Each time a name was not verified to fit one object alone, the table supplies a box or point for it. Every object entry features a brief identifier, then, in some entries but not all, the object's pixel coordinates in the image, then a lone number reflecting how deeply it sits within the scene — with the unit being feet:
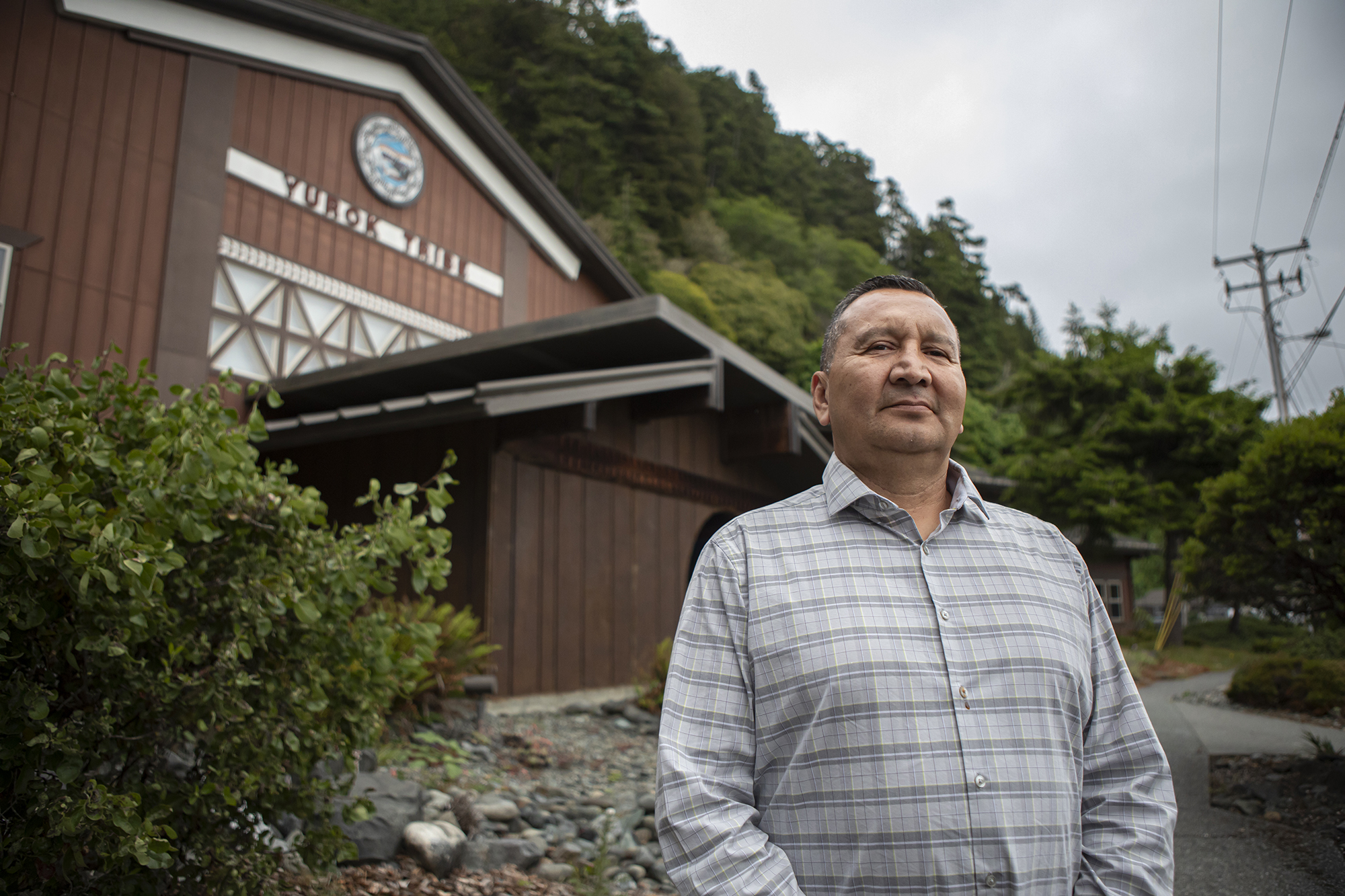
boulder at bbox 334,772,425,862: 12.13
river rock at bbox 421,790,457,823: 13.98
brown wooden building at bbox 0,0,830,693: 23.43
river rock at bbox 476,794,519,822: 14.66
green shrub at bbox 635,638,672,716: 24.79
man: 4.83
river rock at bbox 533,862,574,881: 12.59
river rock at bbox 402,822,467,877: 12.01
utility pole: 55.31
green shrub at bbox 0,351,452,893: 7.45
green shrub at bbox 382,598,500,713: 20.03
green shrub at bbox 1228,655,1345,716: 22.12
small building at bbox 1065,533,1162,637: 80.89
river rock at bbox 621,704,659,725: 24.03
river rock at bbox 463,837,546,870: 12.58
